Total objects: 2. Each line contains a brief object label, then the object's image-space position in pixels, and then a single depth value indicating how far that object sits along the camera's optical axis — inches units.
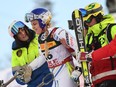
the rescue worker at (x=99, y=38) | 531.2
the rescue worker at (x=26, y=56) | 633.5
